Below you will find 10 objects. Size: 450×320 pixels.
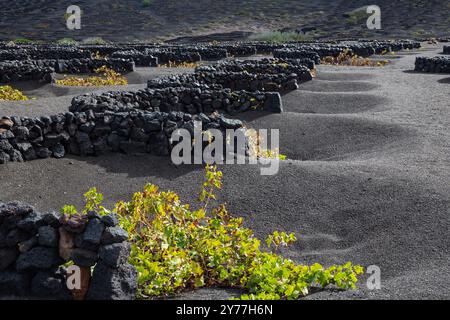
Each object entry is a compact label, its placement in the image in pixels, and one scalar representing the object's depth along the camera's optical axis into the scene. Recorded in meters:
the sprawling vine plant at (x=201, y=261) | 4.76
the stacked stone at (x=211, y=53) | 27.94
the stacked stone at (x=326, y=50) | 25.86
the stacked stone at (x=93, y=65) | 21.31
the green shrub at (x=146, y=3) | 59.00
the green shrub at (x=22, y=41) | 43.51
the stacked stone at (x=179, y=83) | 13.93
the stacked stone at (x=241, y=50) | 29.97
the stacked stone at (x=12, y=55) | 24.05
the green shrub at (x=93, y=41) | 43.59
